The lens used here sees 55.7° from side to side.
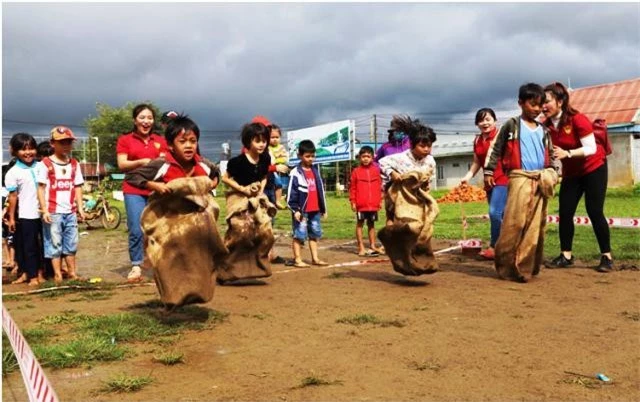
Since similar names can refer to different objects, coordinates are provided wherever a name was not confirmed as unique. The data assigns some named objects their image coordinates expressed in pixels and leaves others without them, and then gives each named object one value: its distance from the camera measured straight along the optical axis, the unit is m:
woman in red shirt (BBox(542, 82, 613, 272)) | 6.94
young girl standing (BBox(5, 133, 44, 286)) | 7.38
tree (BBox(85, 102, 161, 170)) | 71.81
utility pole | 44.12
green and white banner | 41.81
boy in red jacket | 9.32
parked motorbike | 16.61
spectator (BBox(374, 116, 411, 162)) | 8.55
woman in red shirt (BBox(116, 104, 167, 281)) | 6.80
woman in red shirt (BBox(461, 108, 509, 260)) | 7.76
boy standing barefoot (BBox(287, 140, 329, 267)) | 8.31
